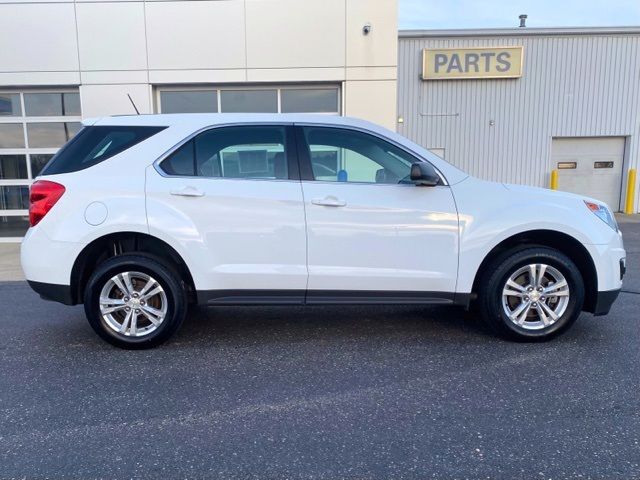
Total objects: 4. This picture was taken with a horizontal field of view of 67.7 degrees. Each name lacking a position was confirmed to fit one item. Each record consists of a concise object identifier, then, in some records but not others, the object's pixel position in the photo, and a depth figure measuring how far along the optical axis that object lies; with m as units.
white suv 3.73
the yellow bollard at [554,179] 14.40
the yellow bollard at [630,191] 14.43
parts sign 13.80
